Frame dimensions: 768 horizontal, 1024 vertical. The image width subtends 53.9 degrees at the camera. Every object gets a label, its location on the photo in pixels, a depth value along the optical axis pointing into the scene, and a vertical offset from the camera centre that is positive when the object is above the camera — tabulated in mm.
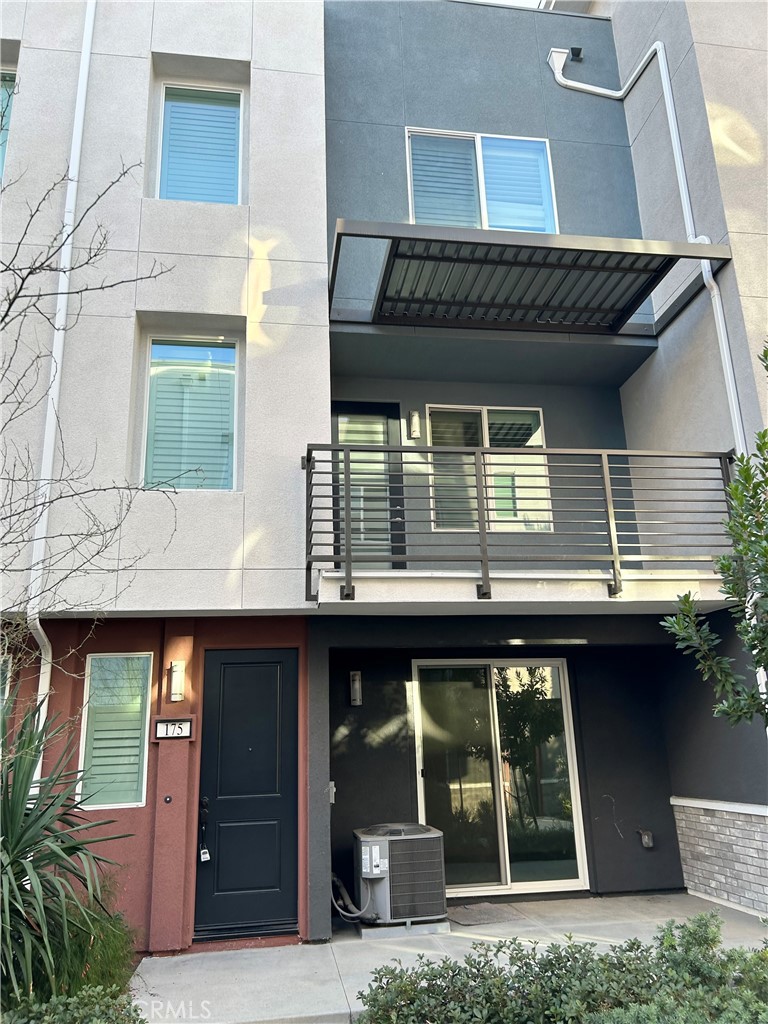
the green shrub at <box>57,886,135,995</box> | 4077 -1097
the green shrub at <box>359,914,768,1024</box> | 3654 -1214
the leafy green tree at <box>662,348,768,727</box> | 3881 +711
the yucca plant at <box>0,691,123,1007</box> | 3738 -596
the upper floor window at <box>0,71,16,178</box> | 7125 +6047
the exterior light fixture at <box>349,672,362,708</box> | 7469 +542
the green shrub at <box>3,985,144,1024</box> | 3498 -1143
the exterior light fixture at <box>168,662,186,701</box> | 6387 +605
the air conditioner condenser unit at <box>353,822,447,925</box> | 6367 -1064
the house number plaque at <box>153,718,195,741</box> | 6297 +199
